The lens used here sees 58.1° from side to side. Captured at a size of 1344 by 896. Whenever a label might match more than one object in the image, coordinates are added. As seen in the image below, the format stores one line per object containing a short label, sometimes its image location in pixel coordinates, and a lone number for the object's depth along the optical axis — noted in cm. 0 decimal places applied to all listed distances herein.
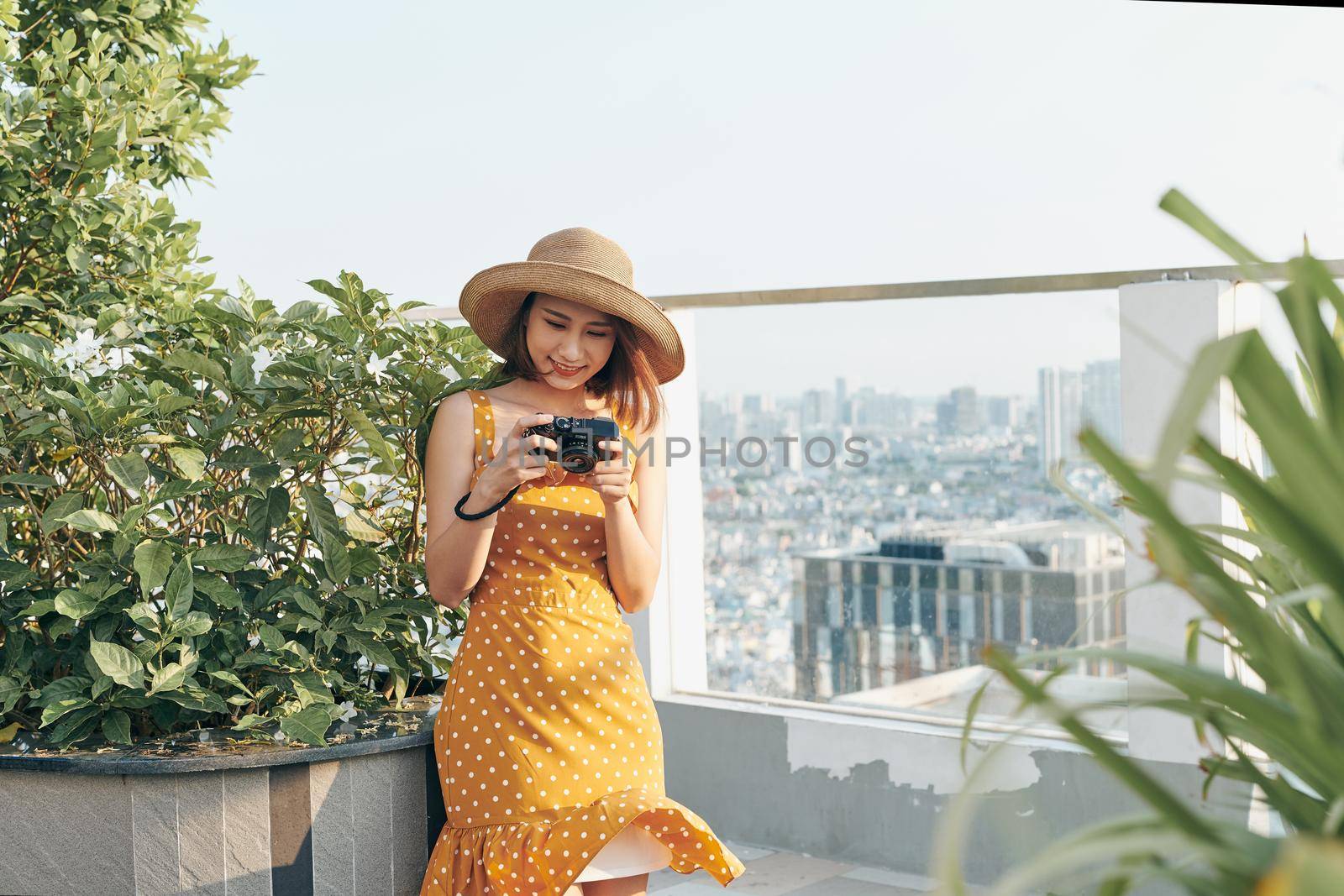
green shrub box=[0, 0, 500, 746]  204
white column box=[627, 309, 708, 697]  339
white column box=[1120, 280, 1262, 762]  248
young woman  190
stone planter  191
